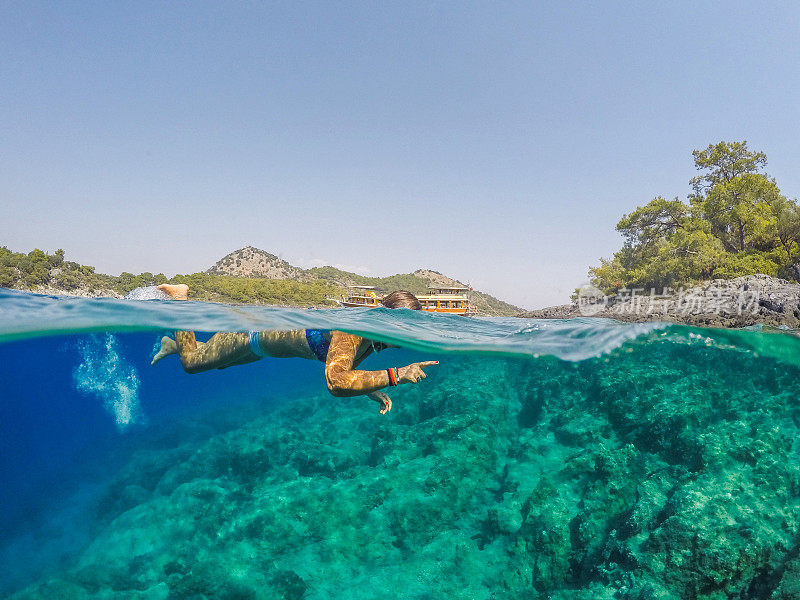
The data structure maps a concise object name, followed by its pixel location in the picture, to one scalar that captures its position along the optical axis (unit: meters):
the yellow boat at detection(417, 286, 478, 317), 36.25
